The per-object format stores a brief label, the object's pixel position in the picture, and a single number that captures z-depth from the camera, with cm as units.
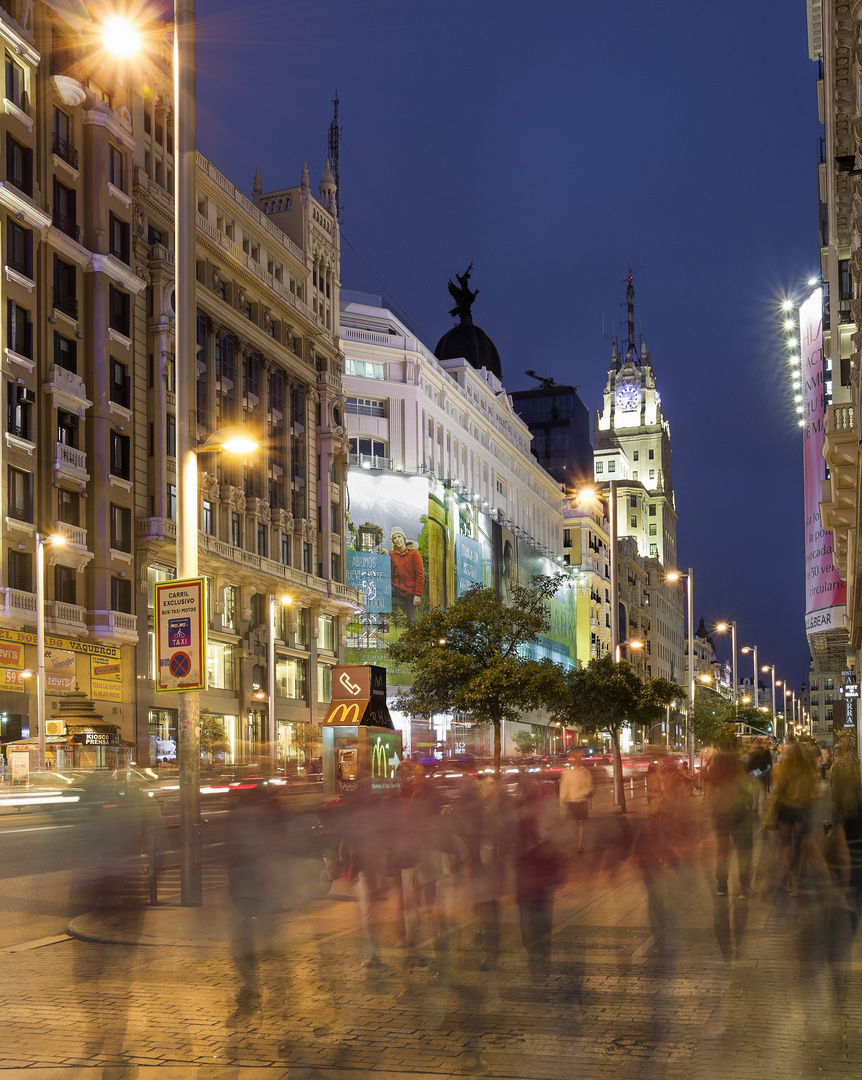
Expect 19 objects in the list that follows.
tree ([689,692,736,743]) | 6675
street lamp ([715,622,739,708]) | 5916
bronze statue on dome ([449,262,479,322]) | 11458
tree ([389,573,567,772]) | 3653
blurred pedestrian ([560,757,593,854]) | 1727
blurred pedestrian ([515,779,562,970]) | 1093
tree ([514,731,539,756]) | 7292
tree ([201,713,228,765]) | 4859
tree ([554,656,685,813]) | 3694
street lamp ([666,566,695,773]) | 5073
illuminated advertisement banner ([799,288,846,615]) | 4959
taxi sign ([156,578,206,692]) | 1330
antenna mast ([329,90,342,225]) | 8569
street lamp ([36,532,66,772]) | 3703
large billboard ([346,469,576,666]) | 7244
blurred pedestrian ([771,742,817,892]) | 1454
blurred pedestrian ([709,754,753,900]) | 1360
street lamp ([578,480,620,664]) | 3250
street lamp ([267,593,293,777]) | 5210
